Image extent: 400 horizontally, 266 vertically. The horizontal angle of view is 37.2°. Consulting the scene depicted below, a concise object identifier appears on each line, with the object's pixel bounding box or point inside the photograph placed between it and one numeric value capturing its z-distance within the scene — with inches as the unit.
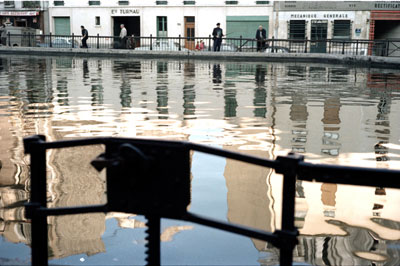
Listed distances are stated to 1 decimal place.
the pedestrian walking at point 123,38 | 1556.3
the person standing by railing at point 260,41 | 1438.2
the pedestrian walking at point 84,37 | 1569.9
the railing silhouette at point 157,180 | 106.3
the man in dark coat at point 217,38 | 1451.8
